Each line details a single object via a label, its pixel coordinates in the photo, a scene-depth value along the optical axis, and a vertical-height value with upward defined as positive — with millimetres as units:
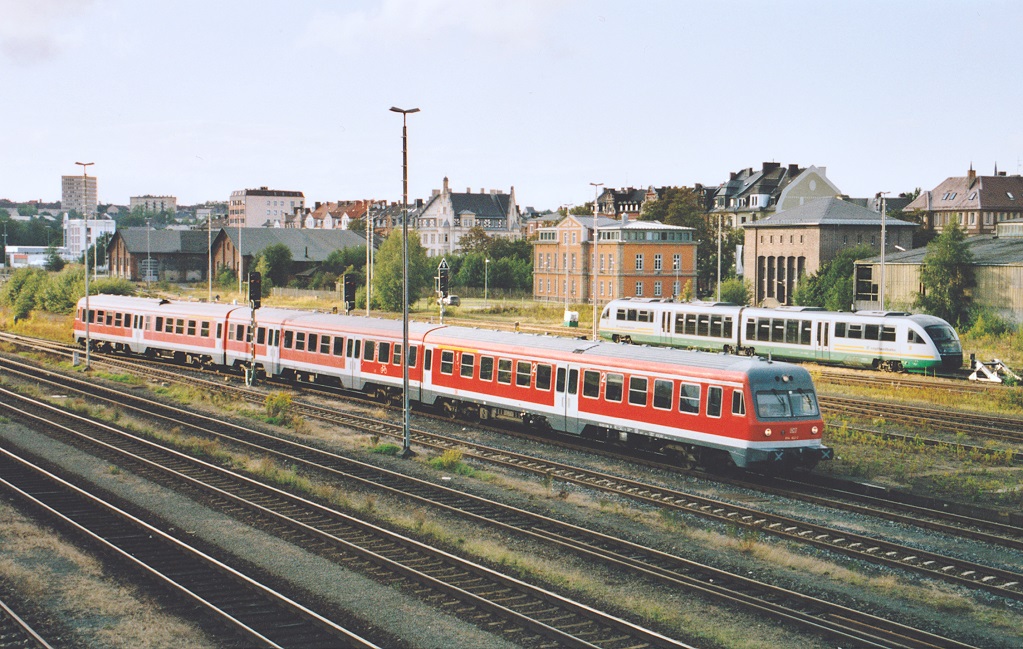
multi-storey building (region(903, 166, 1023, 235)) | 121250 +9205
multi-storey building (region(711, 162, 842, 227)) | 127000 +11226
